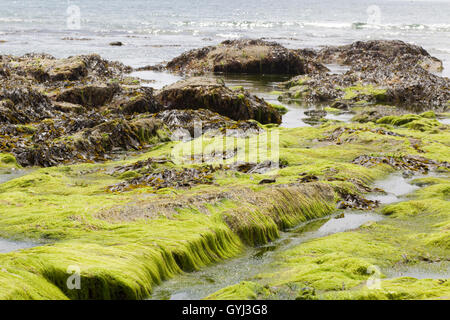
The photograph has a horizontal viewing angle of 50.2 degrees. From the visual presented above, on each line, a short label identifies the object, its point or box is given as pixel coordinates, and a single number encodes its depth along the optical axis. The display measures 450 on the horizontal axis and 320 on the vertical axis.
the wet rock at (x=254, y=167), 9.57
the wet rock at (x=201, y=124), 12.66
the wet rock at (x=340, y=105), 18.77
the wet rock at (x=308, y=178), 8.67
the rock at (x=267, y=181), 8.34
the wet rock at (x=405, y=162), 10.08
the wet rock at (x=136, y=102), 15.09
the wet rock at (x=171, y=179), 8.12
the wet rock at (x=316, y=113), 17.03
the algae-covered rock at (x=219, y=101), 15.85
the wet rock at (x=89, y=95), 16.27
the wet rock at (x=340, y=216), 7.45
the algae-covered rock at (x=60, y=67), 19.97
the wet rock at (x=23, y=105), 12.64
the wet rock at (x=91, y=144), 10.04
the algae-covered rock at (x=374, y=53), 30.61
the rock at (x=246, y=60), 27.47
